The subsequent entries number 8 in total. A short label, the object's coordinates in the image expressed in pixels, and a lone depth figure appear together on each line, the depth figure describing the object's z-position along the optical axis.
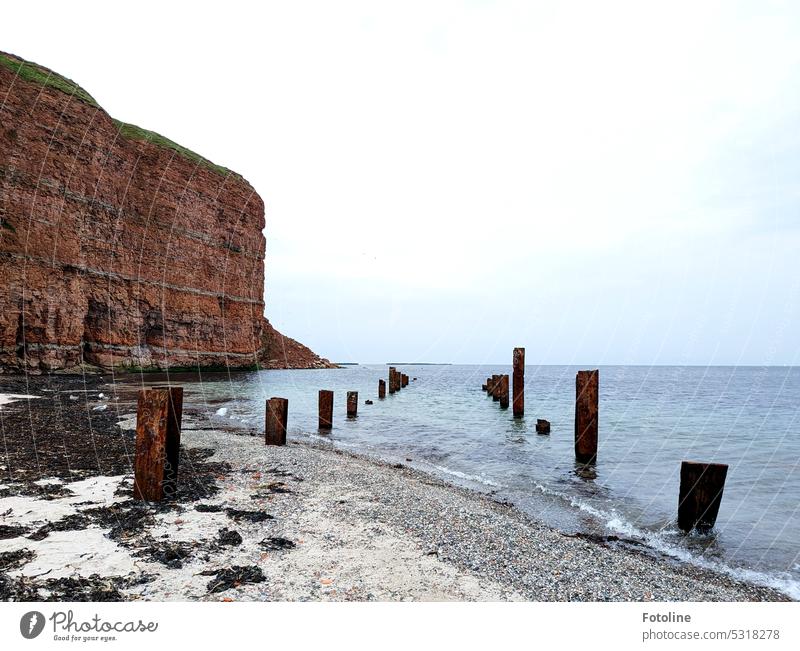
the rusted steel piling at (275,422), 12.45
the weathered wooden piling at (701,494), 7.71
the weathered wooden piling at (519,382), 23.48
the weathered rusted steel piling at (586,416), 13.88
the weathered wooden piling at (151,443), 6.50
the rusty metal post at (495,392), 36.97
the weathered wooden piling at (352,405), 23.33
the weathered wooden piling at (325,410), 18.66
